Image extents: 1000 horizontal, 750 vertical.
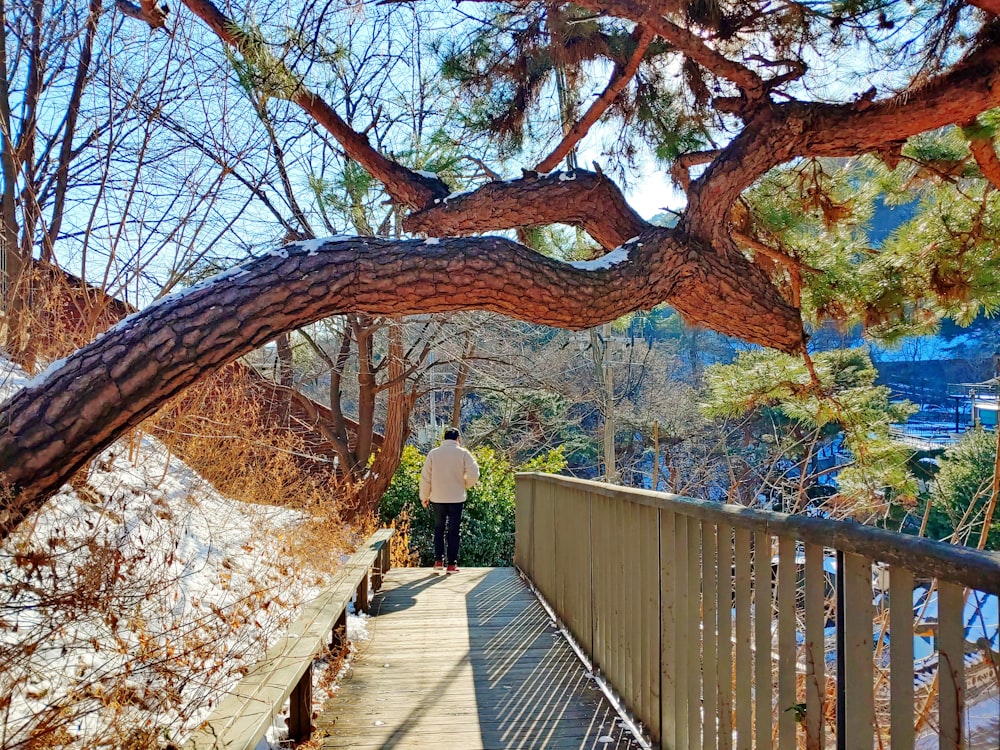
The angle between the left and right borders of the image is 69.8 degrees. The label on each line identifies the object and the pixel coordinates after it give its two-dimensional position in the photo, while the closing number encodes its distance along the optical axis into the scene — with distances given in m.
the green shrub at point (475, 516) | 10.98
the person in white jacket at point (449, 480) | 7.29
